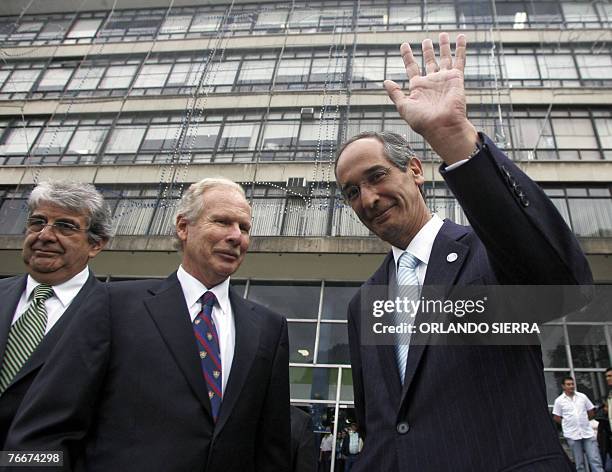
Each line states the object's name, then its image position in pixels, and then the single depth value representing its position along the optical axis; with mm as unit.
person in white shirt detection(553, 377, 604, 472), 6242
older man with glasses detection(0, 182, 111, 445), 2023
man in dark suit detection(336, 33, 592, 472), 1177
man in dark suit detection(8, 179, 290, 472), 1607
